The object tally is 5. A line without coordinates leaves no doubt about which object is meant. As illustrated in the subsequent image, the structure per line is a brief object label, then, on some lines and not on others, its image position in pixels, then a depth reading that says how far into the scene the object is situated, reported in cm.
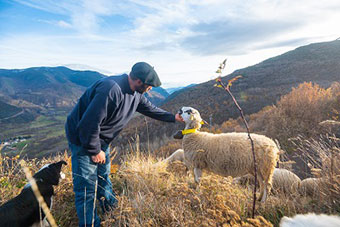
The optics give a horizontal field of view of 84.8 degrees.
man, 218
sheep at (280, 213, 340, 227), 80
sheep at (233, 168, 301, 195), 364
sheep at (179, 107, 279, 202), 293
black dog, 212
